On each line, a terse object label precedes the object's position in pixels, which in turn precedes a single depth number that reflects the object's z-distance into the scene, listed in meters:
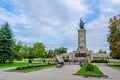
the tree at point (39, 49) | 32.84
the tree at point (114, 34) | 16.26
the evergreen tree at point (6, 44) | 16.09
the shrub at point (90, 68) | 9.06
